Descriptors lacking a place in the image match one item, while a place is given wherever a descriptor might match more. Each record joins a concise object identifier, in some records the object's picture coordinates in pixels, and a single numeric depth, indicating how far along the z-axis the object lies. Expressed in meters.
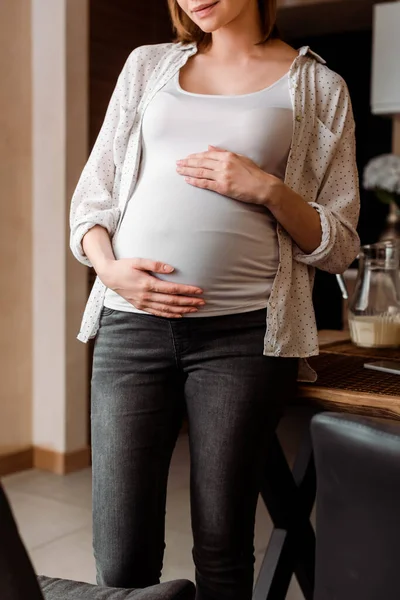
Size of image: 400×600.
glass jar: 1.85
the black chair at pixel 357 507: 0.61
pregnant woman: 1.22
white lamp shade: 3.48
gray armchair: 0.65
